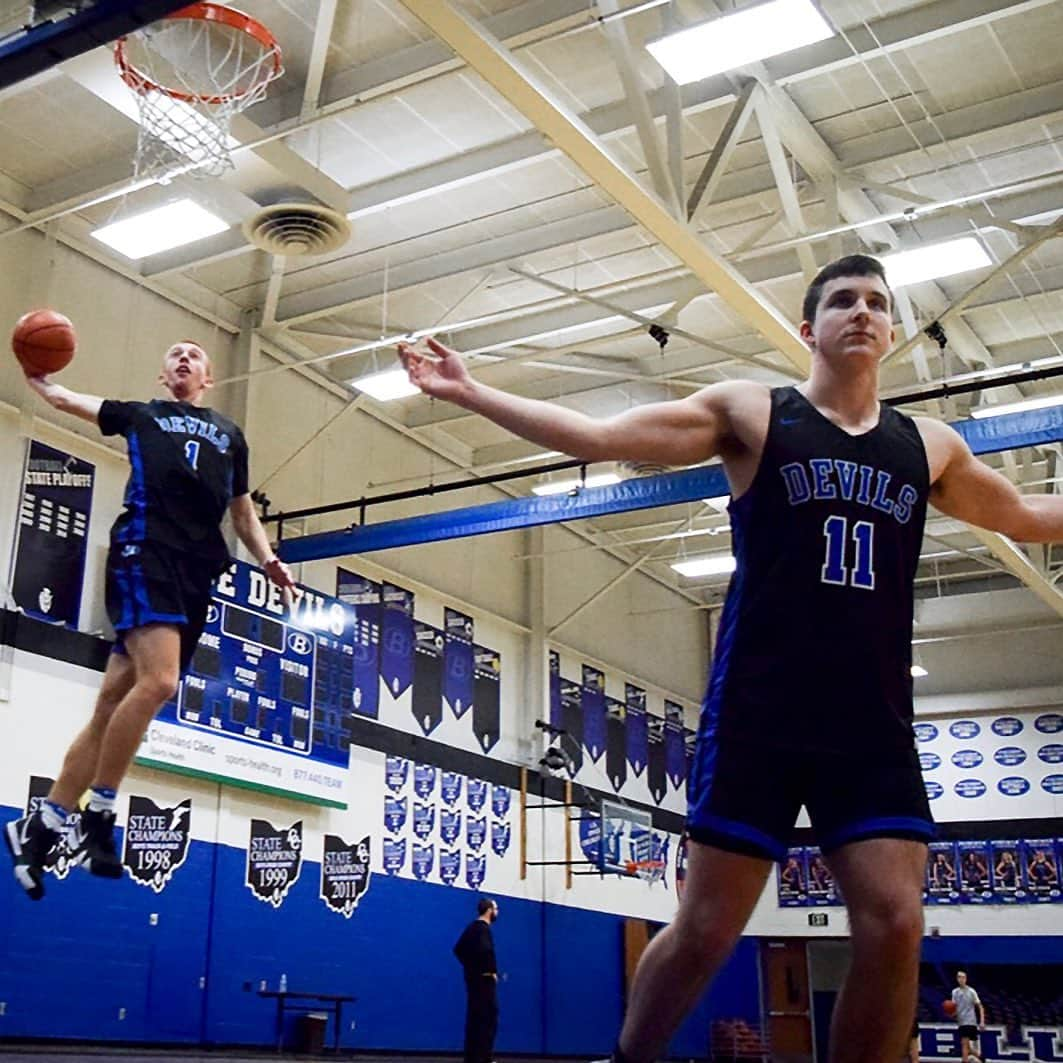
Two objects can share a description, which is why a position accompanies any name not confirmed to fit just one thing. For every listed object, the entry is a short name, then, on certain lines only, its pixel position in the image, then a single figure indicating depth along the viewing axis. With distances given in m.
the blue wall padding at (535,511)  12.30
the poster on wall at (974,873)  20.27
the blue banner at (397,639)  15.55
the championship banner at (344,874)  14.03
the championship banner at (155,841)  11.88
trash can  12.92
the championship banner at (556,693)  18.42
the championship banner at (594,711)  19.20
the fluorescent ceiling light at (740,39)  8.31
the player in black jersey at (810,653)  2.43
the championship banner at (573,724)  18.58
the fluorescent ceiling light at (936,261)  10.87
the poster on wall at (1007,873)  20.02
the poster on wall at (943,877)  20.52
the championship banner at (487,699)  16.98
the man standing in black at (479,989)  11.23
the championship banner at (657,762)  20.80
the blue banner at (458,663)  16.58
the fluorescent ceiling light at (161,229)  10.80
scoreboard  12.20
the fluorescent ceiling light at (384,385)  13.47
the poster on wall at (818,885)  21.17
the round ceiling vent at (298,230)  10.21
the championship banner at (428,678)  15.99
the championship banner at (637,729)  20.38
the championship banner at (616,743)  19.69
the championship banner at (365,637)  14.99
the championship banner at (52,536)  11.52
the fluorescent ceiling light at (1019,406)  13.89
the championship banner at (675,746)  21.50
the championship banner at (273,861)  13.13
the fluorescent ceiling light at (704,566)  18.31
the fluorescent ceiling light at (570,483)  16.12
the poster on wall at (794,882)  21.33
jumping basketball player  4.42
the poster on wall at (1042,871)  19.80
